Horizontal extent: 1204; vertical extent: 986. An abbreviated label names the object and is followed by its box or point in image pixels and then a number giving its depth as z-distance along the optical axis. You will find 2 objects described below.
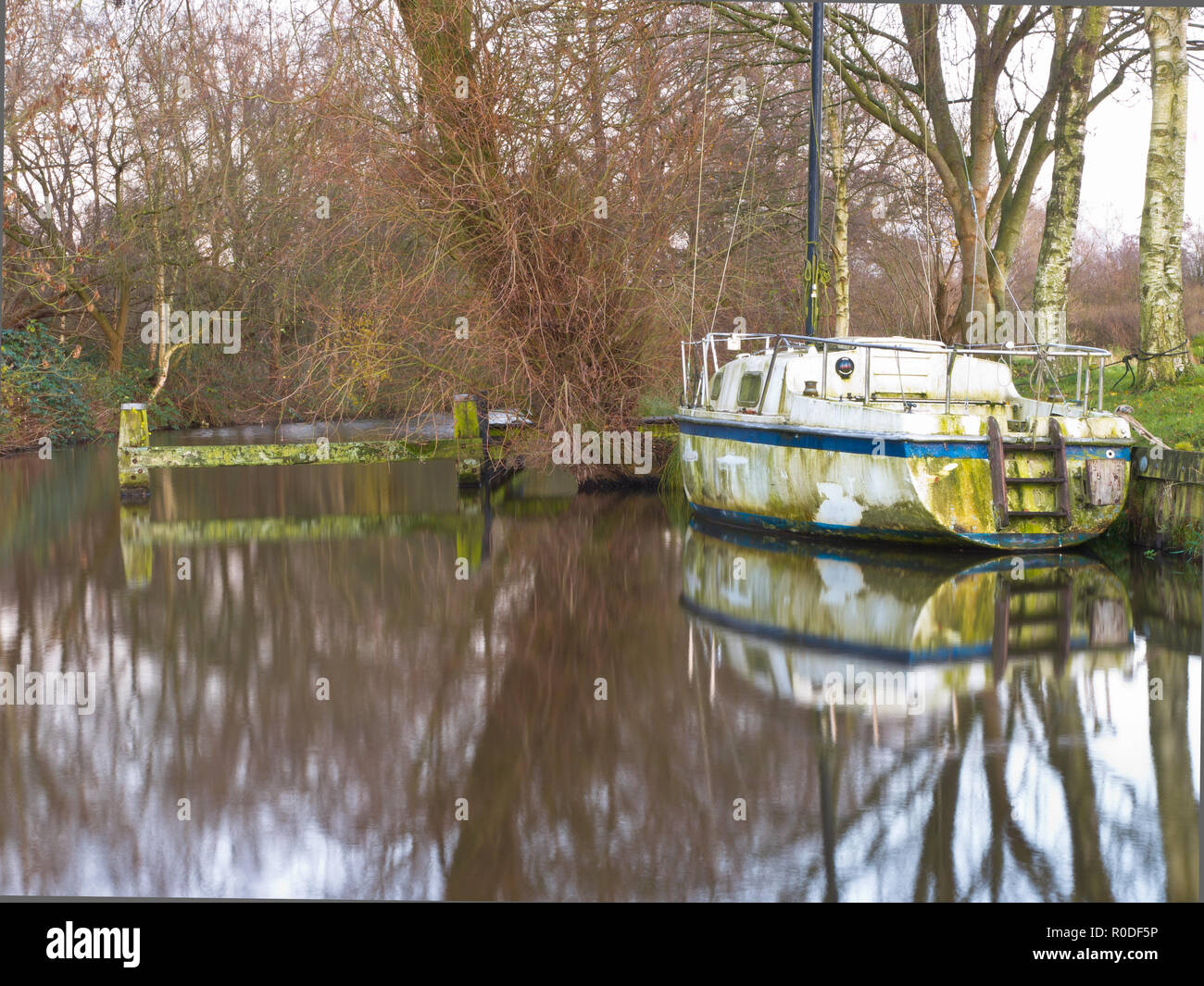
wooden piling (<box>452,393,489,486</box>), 16.47
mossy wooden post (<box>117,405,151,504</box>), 15.21
